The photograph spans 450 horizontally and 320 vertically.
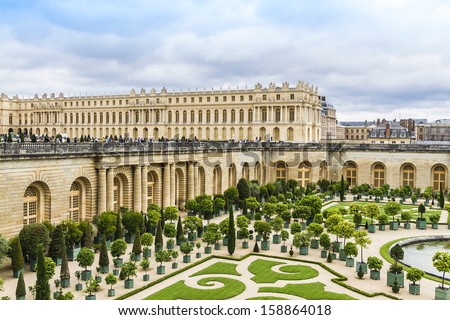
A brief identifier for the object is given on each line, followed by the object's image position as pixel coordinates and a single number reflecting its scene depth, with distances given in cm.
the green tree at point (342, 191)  5325
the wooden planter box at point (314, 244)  3128
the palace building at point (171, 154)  3047
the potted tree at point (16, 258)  2375
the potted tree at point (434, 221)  3828
